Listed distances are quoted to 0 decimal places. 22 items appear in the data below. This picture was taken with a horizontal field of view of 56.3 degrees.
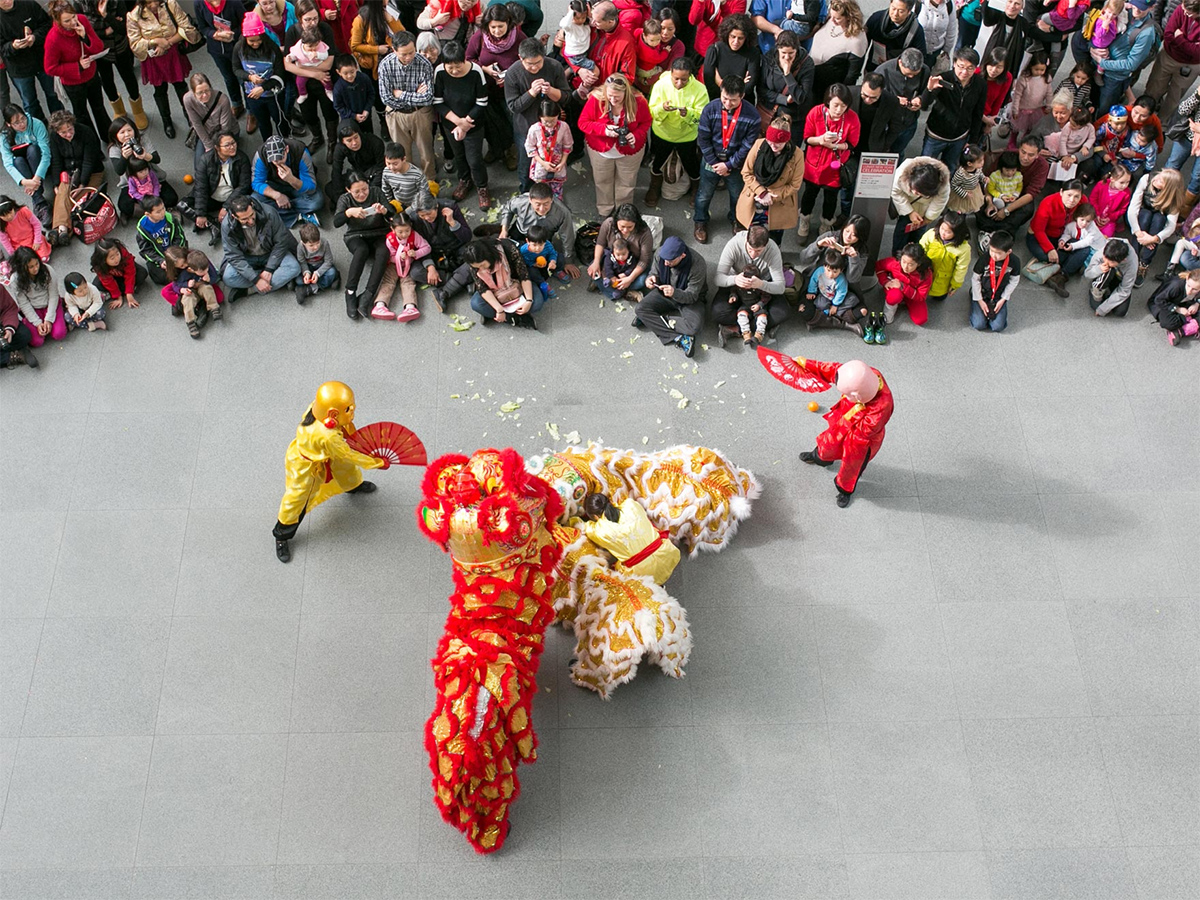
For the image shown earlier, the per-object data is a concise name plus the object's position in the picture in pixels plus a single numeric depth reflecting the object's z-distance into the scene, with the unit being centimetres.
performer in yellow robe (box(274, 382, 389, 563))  580
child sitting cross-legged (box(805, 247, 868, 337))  730
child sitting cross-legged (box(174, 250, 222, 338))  747
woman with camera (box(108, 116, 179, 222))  792
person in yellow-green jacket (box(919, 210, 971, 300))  743
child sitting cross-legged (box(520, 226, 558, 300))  759
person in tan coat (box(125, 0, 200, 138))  827
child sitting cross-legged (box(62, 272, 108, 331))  735
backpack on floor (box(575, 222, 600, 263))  795
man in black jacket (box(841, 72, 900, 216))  762
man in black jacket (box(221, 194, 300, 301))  763
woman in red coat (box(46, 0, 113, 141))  798
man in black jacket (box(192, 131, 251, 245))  796
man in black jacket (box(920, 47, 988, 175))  764
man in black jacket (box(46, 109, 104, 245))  800
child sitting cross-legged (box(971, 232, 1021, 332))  732
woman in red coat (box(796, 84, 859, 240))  755
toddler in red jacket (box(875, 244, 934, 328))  734
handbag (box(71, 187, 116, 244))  797
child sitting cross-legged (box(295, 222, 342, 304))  770
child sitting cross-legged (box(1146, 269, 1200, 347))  741
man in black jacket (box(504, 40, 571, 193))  766
